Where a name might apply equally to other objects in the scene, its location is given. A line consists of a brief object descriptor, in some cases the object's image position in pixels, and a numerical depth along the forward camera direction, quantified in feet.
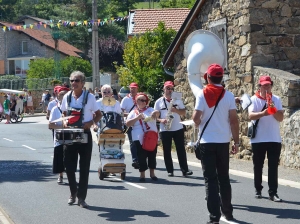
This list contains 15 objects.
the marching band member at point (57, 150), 36.76
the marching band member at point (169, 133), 43.24
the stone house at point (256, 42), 53.83
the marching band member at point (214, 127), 26.76
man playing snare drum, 31.78
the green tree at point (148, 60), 87.51
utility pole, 108.47
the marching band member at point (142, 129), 41.47
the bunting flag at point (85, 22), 107.96
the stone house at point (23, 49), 248.93
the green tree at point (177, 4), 239.75
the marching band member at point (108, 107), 42.19
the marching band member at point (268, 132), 32.91
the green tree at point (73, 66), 202.80
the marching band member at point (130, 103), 46.49
